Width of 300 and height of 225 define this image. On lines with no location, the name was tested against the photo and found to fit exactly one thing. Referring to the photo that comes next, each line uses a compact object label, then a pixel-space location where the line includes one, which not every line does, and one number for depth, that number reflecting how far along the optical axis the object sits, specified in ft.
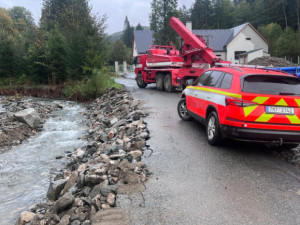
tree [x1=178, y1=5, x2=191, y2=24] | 277.29
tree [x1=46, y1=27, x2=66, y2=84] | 75.61
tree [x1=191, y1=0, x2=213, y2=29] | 269.85
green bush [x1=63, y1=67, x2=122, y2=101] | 62.49
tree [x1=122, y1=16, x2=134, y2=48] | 359.66
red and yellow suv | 17.07
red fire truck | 47.07
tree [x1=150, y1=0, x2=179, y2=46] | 130.93
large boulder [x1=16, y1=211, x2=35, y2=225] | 14.25
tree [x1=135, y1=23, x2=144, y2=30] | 402.48
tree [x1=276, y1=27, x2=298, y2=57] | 146.72
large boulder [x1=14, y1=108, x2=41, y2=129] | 39.83
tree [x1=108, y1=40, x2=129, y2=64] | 203.21
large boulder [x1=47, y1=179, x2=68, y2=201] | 17.11
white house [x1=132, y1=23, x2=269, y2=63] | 150.00
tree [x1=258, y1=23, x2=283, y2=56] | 164.96
